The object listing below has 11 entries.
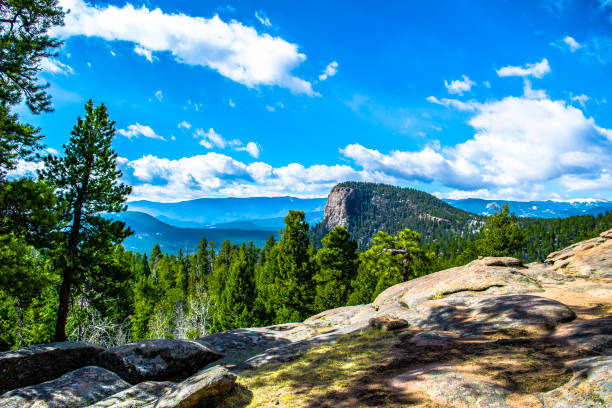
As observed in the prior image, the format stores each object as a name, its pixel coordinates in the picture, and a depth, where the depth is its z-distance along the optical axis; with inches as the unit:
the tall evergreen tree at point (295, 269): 1267.2
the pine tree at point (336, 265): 1273.4
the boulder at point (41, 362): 421.4
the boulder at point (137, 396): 301.7
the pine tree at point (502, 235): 1577.3
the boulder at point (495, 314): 319.6
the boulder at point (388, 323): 406.3
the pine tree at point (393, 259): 1155.3
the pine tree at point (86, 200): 598.2
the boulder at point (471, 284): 523.5
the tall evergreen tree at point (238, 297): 1222.9
